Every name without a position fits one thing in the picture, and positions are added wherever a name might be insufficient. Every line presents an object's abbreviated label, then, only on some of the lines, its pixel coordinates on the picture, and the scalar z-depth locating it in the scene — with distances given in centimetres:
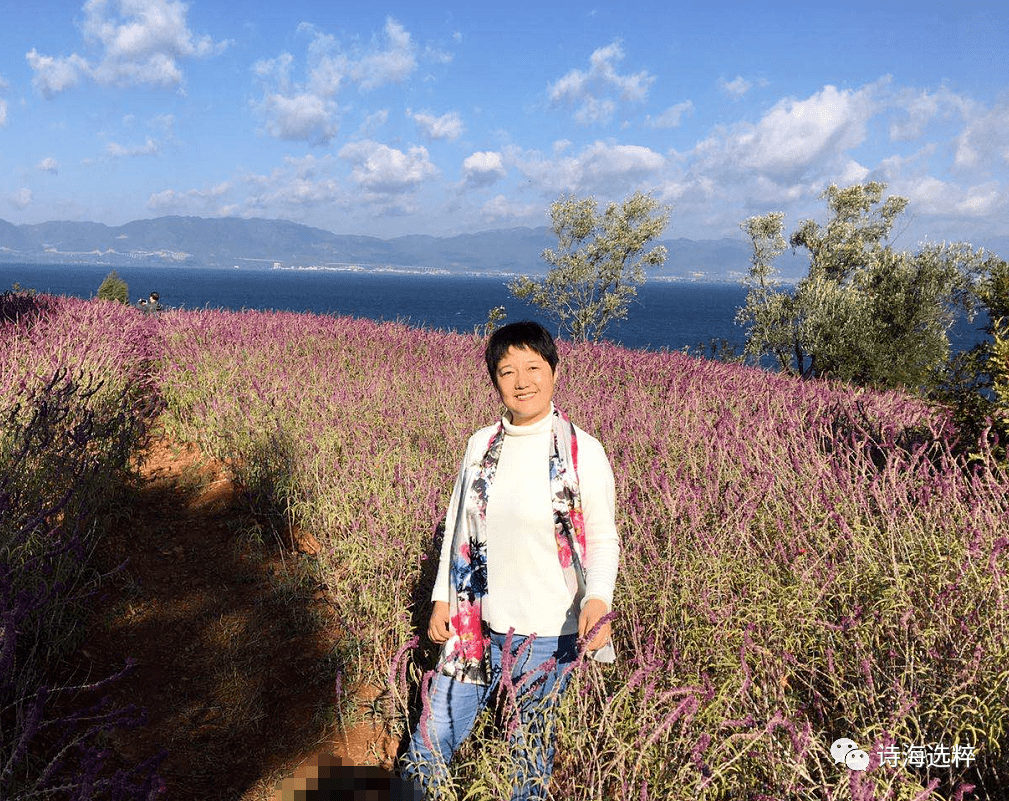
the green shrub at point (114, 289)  2436
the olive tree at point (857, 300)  1502
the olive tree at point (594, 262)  2836
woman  214
